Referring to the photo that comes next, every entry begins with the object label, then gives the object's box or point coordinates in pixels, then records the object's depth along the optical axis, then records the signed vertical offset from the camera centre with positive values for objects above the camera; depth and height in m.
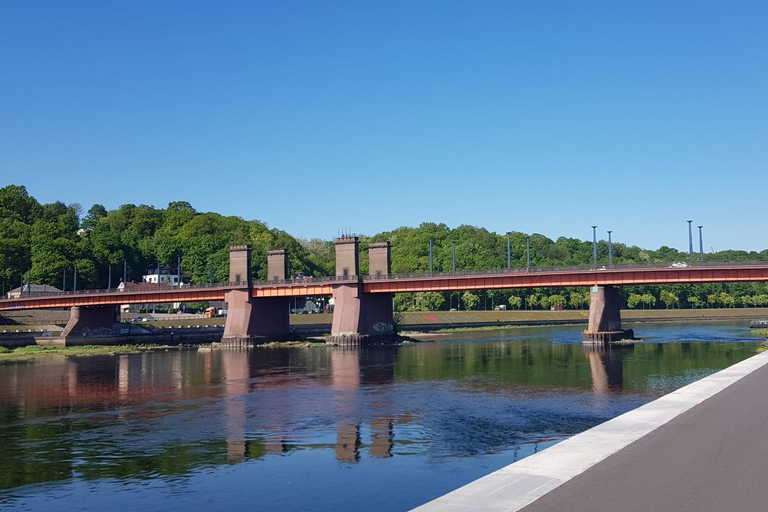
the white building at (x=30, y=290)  147.20 +3.47
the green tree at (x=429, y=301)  192.38 -0.93
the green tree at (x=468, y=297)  198.57 -0.15
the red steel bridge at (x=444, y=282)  95.38 +2.14
